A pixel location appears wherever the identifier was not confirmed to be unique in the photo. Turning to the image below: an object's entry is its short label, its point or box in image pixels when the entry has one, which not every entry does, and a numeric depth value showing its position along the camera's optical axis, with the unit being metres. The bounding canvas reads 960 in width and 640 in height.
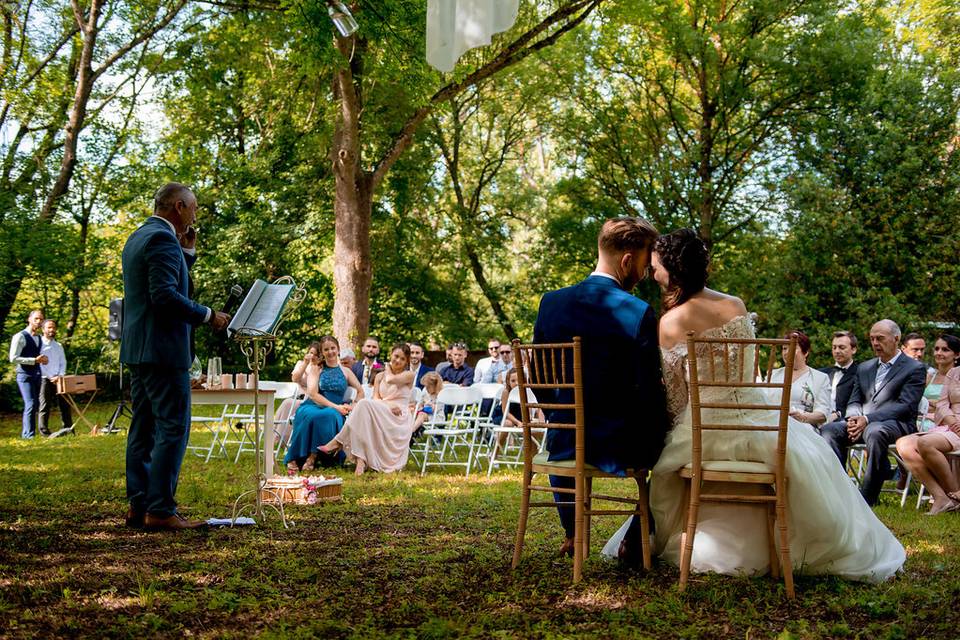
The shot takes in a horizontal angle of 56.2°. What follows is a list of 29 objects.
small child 10.52
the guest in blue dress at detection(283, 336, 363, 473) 9.23
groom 4.12
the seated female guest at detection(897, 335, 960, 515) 6.69
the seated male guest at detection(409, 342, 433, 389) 11.96
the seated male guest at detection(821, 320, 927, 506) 6.92
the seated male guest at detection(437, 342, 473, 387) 12.80
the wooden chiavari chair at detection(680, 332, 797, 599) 3.81
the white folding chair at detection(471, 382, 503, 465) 10.58
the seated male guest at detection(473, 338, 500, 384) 13.38
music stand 5.22
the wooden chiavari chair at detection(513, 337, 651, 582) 4.06
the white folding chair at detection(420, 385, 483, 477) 9.39
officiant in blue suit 5.21
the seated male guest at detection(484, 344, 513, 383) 13.05
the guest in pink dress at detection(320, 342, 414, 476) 9.12
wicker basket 6.56
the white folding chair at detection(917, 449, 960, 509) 6.89
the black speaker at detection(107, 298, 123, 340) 11.98
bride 4.09
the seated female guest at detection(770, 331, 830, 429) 7.48
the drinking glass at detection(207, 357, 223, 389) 7.89
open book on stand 5.14
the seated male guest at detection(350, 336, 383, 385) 11.80
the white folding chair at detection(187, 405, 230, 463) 9.87
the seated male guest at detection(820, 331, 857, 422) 7.71
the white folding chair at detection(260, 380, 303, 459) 10.32
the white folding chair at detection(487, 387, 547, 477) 9.16
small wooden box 12.67
